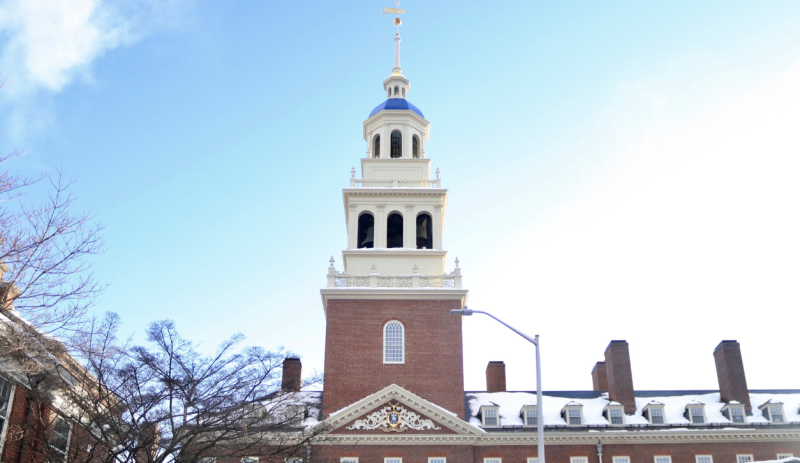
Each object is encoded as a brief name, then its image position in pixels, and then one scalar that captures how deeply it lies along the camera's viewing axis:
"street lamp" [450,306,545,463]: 22.15
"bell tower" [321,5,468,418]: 38.28
